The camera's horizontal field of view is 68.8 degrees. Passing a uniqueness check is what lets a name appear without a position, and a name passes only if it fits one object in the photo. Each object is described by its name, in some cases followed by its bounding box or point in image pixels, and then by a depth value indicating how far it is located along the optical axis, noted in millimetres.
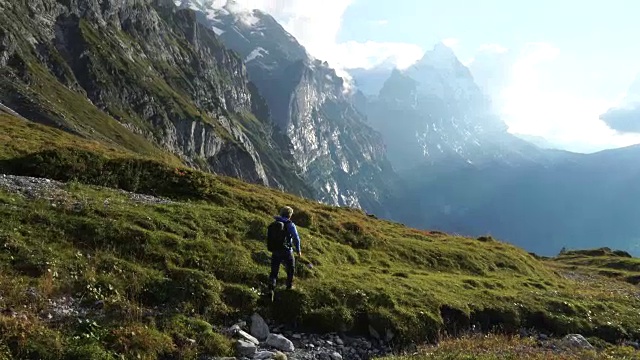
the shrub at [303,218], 35994
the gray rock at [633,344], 23745
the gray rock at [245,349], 15438
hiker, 19516
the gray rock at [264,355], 15227
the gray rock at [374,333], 19719
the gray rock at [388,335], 19709
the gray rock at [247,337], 16359
